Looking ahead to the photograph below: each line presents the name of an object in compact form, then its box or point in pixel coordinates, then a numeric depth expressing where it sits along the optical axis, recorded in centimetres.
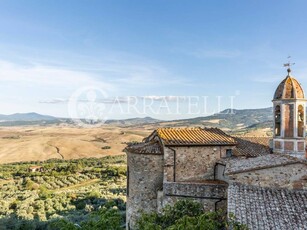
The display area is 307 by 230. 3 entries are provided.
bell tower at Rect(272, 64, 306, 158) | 1781
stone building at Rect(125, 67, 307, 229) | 1027
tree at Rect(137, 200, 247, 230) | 835
